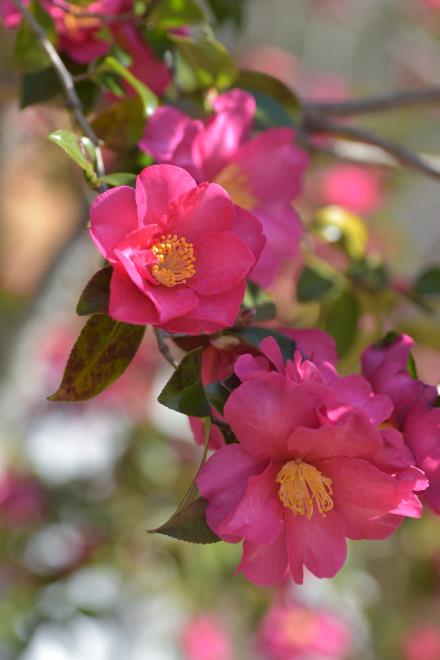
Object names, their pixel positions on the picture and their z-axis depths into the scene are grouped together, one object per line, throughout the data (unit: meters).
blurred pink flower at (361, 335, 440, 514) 0.99
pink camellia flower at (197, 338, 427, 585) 0.96
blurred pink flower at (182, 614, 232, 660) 2.75
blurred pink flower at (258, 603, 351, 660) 2.38
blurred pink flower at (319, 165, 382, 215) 3.00
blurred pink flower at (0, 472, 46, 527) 2.14
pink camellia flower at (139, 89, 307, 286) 1.07
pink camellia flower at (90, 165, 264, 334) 0.97
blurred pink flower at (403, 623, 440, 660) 2.64
